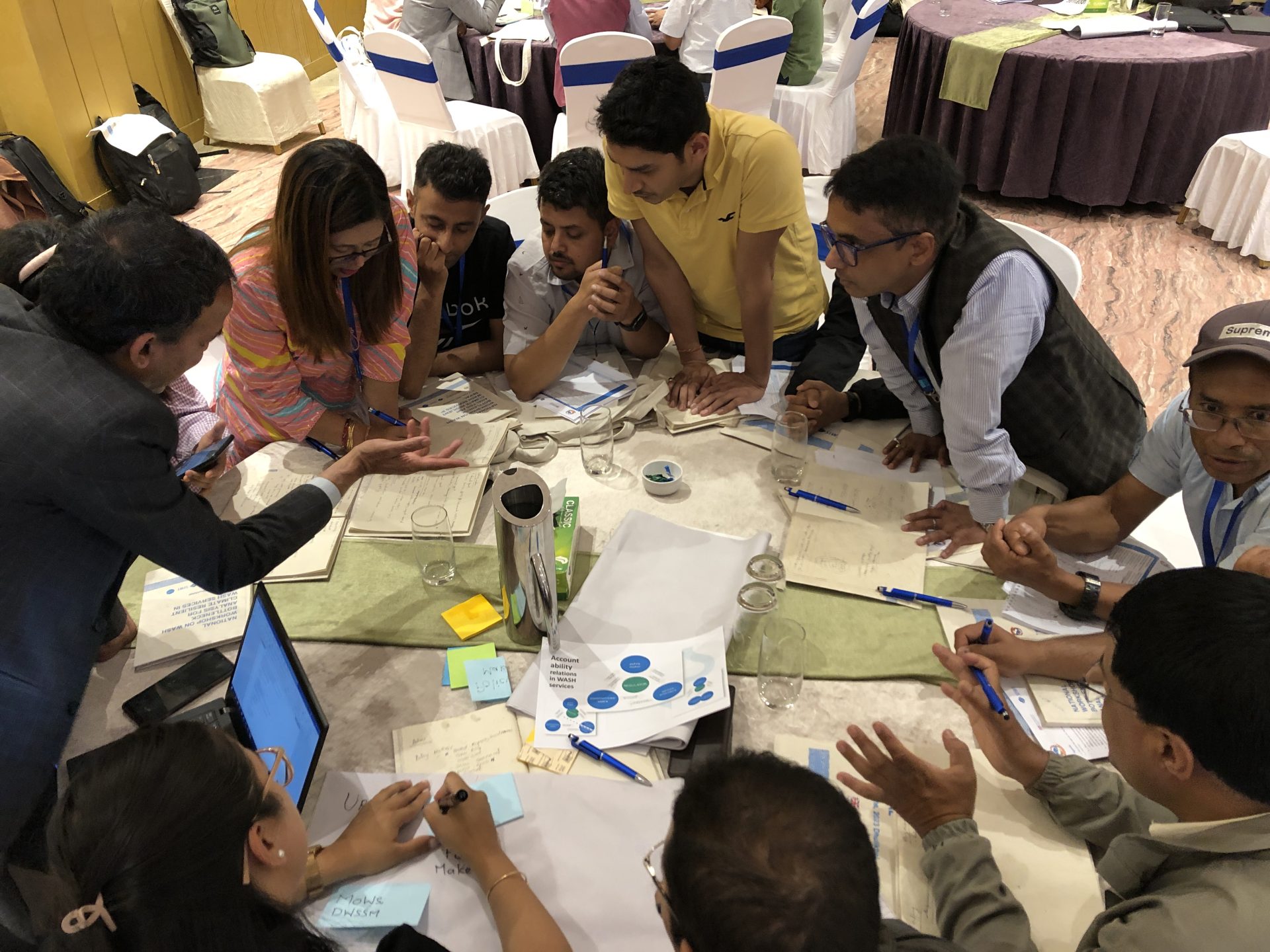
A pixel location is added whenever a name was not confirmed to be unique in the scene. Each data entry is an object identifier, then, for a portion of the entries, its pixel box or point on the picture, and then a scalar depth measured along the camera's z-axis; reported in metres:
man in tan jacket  0.95
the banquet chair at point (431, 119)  4.05
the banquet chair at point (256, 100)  5.87
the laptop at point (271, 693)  1.25
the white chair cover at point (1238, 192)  4.19
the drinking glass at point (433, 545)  1.67
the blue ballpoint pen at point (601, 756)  1.29
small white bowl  1.86
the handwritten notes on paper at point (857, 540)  1.63
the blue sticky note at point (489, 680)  1.43
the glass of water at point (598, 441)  1.93
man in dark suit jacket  1.21
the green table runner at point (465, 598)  1.48
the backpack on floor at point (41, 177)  4.58
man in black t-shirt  2.20
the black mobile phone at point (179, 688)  1.40
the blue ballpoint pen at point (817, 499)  1.81
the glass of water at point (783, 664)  1.41
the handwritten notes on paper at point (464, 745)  1.33
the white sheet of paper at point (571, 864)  1.13
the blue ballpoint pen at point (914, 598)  1.58
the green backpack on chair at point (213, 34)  5.62
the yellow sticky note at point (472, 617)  1.55
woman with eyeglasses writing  0.82
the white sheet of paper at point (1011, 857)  1.13
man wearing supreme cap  1.42
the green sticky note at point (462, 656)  1.47
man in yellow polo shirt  2.00
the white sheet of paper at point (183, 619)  1.51
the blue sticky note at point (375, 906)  1.14
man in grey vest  1.68
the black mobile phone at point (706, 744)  1.31
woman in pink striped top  1.75
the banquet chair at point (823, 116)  4.72
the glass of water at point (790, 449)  1.88
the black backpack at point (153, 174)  5.10
